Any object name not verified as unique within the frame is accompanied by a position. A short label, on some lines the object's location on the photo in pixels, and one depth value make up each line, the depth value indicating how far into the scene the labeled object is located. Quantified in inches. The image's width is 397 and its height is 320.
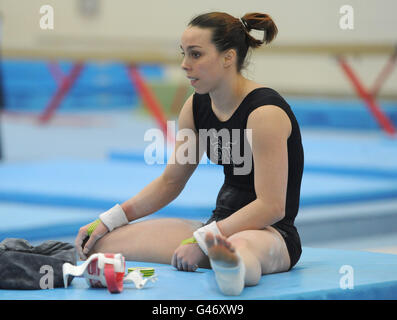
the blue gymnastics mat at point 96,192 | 302.5
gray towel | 176.6
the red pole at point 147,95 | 593.9
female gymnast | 185.3
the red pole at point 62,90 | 700.7
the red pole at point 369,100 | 627.2
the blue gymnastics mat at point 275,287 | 168.7
